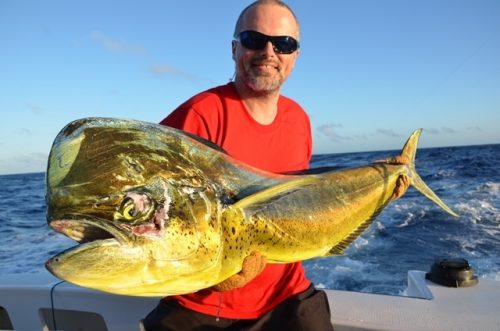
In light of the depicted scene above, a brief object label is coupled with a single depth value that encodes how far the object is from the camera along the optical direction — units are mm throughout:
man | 861
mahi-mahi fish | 502
